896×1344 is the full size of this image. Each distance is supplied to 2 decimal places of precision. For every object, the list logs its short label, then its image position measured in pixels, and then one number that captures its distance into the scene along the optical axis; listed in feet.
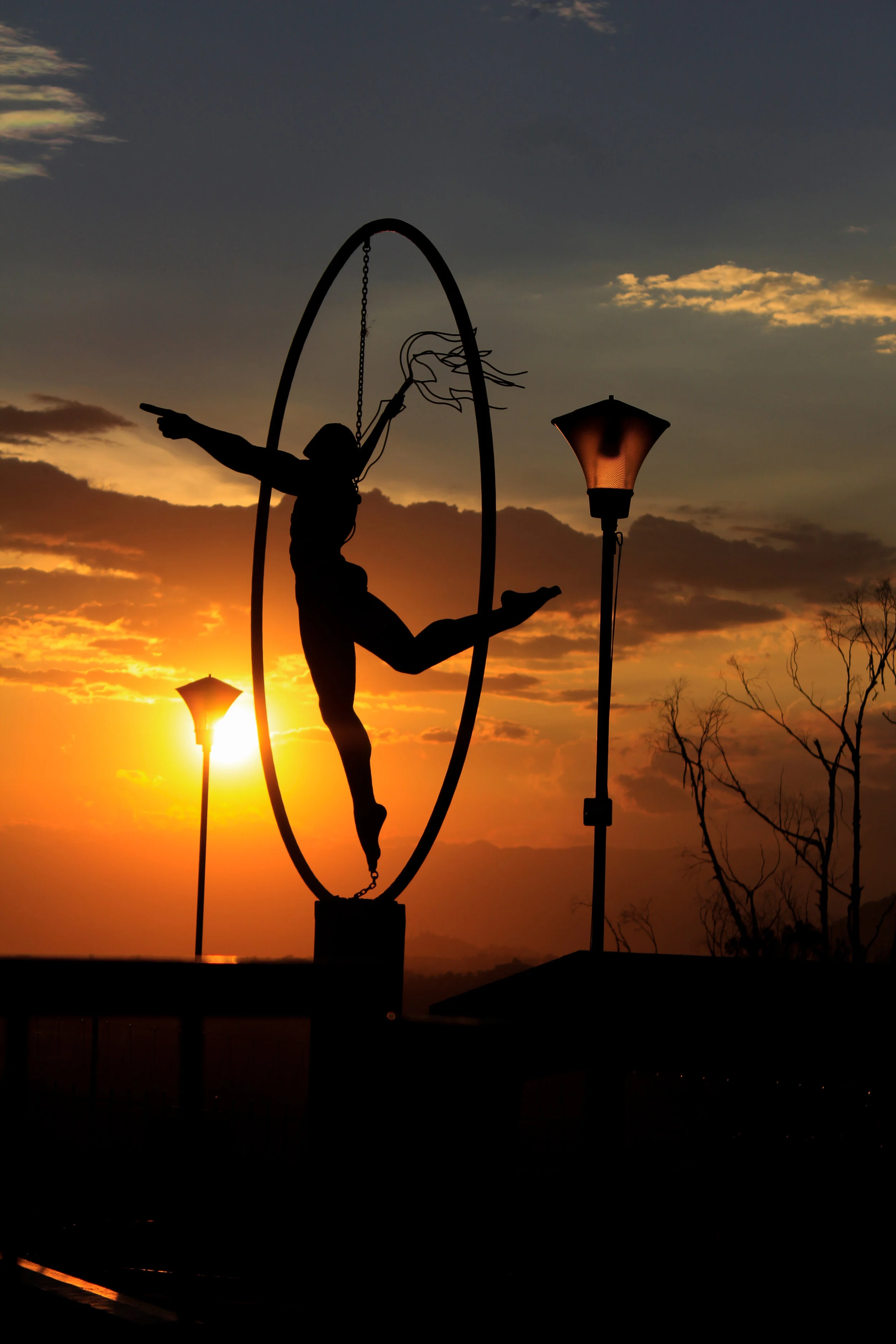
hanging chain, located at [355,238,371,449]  29.12
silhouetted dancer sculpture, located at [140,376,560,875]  29.04
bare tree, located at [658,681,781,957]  103.55
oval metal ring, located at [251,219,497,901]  29.48
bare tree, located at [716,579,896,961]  96.37
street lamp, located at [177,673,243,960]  67.72
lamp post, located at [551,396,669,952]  34.55
